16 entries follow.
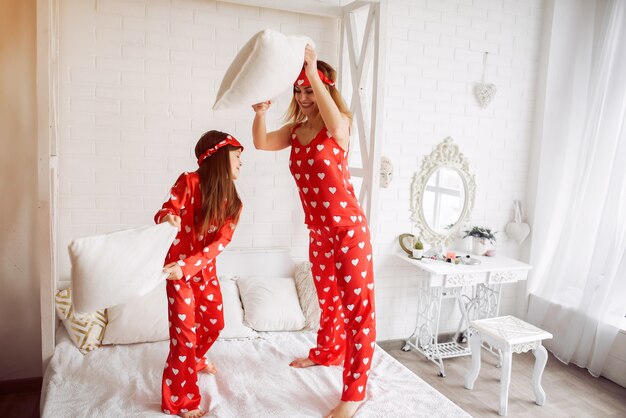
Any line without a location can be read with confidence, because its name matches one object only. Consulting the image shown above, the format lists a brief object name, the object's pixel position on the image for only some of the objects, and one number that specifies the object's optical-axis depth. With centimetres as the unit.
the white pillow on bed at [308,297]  320
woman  227
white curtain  368
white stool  305
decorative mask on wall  376
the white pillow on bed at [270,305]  310
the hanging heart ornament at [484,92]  407
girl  218
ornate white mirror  397
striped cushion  273
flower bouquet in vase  402
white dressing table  361
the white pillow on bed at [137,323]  280
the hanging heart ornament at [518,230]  429
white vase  403
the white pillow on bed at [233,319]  298
